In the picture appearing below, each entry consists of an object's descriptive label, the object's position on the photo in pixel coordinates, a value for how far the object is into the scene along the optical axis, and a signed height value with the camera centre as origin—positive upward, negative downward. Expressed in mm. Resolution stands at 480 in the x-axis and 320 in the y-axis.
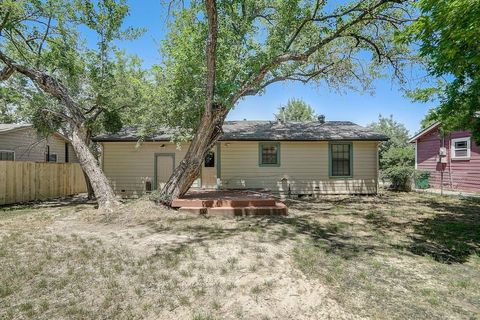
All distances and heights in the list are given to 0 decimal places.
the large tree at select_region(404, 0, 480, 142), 4703 +2090
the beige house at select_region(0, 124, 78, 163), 14195 +958
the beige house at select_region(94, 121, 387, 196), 13445 -119
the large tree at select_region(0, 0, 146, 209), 9586 +3946
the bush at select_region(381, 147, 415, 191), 15930 -902
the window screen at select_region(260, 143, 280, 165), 13562 +344
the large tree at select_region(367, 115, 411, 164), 37741 +4925
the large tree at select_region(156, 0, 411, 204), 8461 +3885
